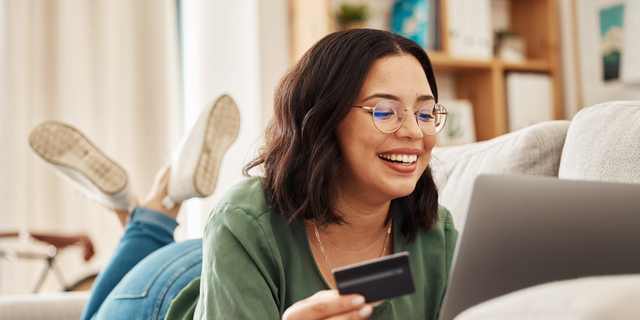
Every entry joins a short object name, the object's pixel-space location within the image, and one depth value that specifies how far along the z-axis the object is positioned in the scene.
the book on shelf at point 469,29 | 2.46
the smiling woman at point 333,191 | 0.90
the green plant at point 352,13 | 2.29
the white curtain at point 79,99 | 2.33
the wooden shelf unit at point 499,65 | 2.45
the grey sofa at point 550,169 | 0.36
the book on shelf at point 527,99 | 2.62
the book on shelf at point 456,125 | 2.54
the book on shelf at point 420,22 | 2.41
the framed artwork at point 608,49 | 2.38
